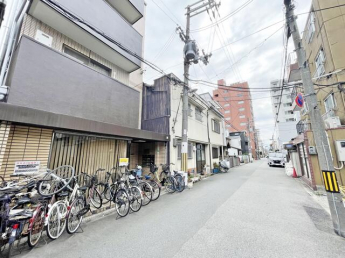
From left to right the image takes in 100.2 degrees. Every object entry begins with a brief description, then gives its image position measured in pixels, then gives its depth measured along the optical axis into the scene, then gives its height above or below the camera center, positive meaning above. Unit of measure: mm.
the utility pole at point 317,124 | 3402 +801
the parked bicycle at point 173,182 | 7039 -1290
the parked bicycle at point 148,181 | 5754 -1057
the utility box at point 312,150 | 7094 +190
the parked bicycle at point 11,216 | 2451 -1041
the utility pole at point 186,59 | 8258 +5621
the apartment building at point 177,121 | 9016 +2444
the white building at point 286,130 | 20000 +3372
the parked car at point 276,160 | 19688 -773
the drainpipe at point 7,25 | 4207 +3860
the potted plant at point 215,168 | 14066 -1277
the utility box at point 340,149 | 6250 +203
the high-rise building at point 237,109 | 47000 +15153
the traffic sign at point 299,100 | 6033 +2252
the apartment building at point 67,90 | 3605 +2206
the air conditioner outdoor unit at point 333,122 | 7109 +1577
